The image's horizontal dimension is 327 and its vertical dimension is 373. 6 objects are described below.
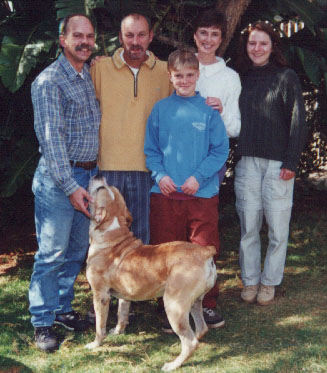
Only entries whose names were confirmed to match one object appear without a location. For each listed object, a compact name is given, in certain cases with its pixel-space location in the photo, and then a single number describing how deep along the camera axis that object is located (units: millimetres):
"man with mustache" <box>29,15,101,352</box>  4320
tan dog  4180
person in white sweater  4930
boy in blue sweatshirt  4609
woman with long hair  5199
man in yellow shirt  4754
